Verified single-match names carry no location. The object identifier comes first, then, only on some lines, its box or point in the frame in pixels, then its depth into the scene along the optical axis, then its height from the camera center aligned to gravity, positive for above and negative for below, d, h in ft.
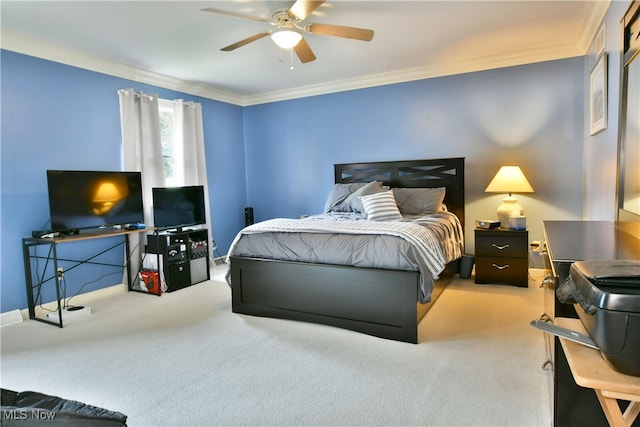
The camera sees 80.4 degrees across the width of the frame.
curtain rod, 13.98 +3.75
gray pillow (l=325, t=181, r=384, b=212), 14.74 -0.40
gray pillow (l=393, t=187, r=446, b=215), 14.28 -0.66
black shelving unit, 13.79 -2.46
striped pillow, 12.99 -0.79
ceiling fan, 9.30 +3.90
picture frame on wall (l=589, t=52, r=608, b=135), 9.43 +2.21
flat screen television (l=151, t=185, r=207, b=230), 14.20 -0.64
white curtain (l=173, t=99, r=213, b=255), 16.31 +2.08
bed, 8.91 -2.68
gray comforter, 9.04 -1.53
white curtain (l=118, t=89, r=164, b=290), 14.08 +1.83
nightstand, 12.92 -2.63
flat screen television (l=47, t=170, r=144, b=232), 11.45 -0.18
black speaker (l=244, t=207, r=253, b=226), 19.70 -1.40
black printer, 2.82 -1.03
